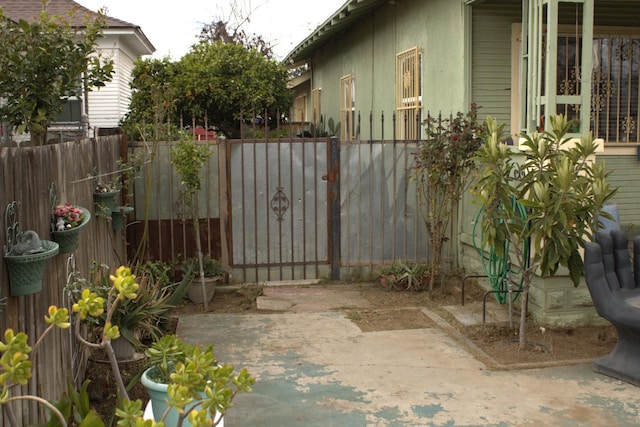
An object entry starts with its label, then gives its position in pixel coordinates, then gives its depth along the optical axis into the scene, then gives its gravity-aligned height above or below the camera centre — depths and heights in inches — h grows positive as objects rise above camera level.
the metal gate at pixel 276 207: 329.4 -21.6
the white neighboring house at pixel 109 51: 677.9 +119.2
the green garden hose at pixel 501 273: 277.2 -45.8
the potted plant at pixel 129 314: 202.1 -44.7
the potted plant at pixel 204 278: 305.4 -50.9
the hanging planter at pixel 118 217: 266.7 -20.5
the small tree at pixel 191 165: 293.9 -0.9
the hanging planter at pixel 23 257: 128.0 -16.9
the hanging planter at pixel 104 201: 238.1 -12.7
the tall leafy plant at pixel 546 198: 218.5 -12.4
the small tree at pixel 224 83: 547.2 +62.6
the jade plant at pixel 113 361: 89.4 -30.3
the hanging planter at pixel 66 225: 165.3 -14.6
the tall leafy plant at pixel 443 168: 293.3 -3.4
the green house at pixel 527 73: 257.6 +40.5
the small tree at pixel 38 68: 210.4 +29.5
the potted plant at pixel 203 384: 95.4 -31.7
